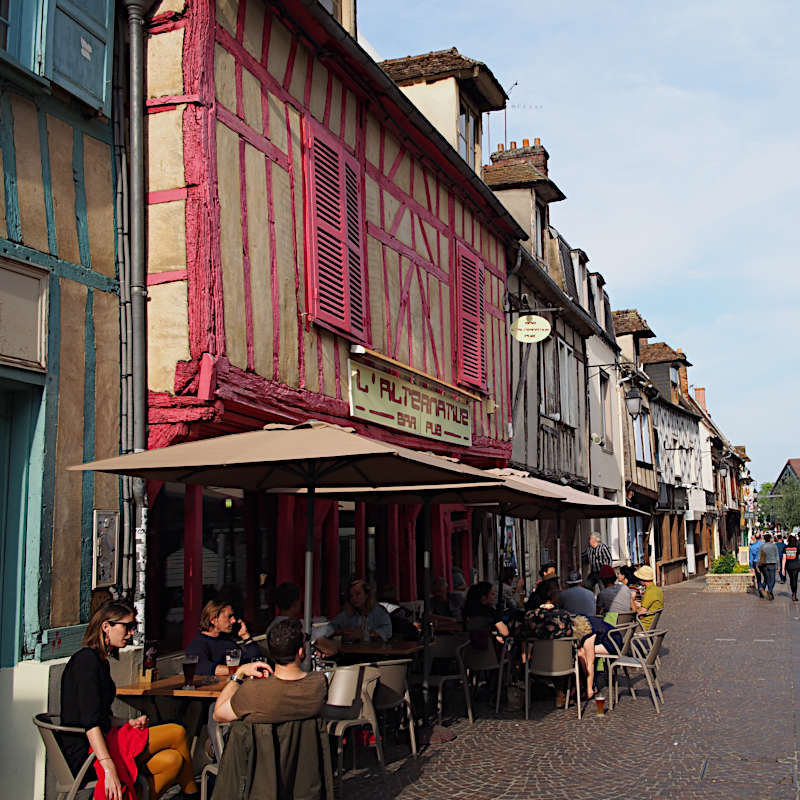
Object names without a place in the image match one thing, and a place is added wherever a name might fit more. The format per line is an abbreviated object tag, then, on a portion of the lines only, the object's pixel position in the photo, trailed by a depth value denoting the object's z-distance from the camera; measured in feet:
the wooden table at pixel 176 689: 17.15
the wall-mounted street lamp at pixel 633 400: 67.41
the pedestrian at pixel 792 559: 70.44
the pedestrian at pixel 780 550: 84.74
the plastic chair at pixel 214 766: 15.76
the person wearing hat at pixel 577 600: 29.45
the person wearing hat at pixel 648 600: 32.35
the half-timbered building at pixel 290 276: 22.13
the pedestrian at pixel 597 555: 64.75
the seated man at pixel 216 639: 19.51
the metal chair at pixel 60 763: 14.10
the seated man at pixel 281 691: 13.23
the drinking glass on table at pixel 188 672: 17.80
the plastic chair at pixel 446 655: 24.80
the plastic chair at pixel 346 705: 18.02
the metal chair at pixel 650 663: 26.57
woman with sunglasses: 14.06
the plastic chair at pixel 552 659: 25.41
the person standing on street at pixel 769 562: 69.10
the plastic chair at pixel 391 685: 19.53
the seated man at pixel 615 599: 32.76
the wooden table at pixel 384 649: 23.26
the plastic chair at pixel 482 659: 26.45
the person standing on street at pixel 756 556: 72.72
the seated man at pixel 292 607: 20.77
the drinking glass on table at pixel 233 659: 19.19
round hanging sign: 44.62
